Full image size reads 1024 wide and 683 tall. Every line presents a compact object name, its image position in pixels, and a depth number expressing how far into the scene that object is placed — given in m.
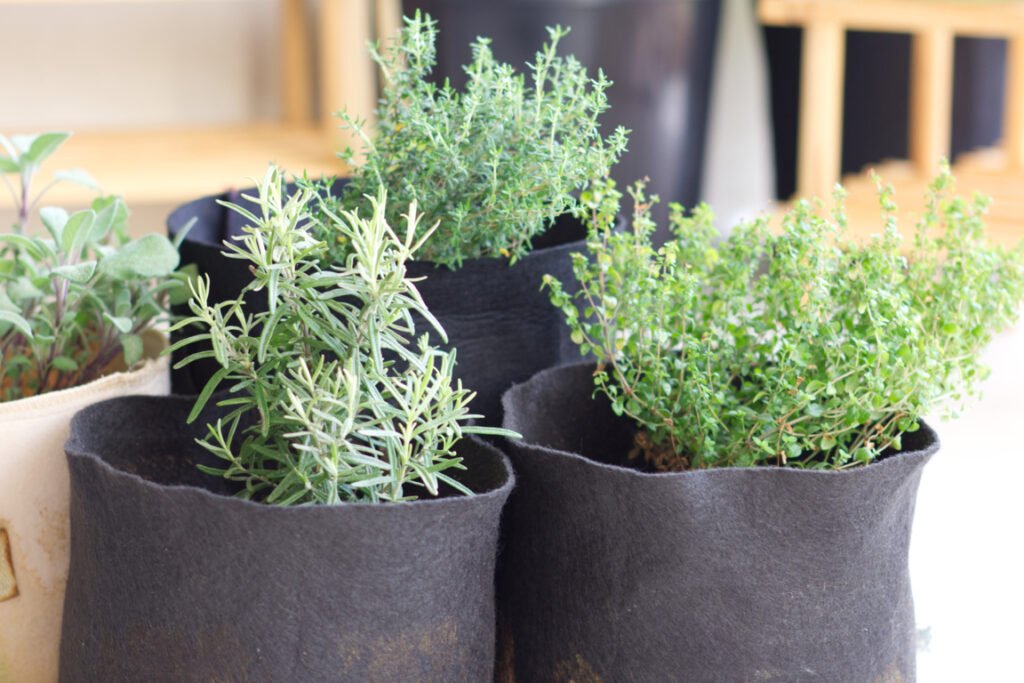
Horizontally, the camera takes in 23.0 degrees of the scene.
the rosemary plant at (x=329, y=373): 1.26
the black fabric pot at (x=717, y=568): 1.28
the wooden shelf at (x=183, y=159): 3.64
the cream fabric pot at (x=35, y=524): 1.37
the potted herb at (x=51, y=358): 1.38
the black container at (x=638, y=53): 3.75
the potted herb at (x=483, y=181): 1.37
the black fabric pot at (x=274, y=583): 1.25
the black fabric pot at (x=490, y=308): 1.39
